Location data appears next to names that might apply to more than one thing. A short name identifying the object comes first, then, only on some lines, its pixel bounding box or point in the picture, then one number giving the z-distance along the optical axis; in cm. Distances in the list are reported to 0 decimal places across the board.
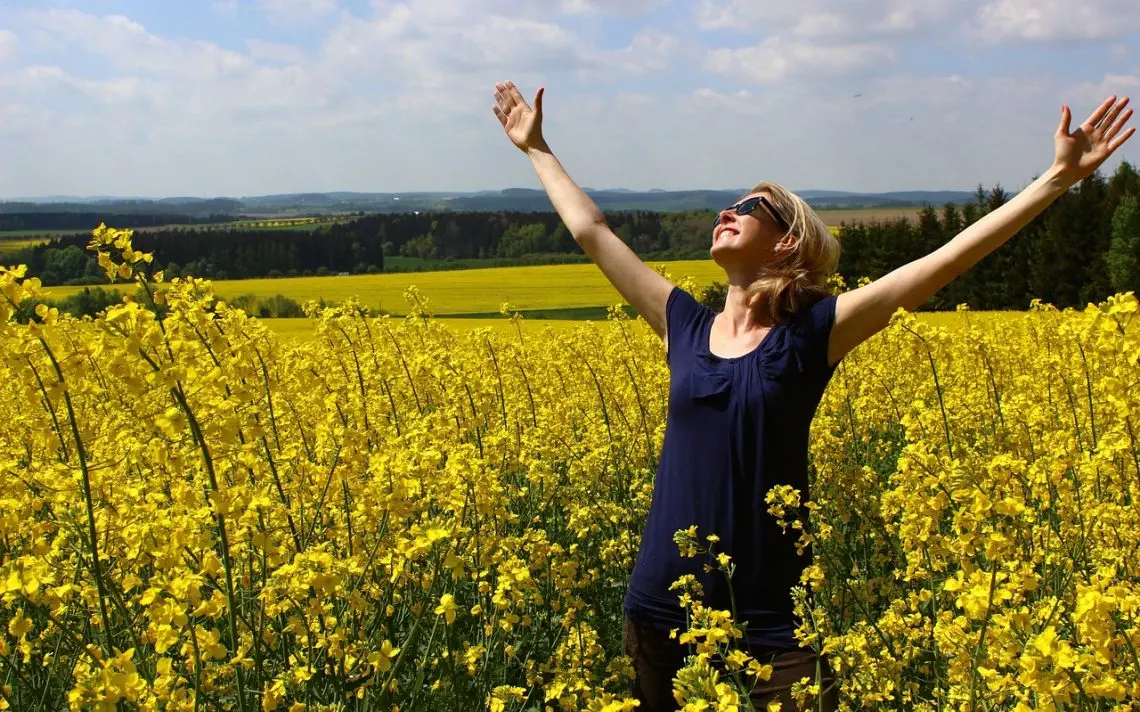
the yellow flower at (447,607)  221
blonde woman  273
